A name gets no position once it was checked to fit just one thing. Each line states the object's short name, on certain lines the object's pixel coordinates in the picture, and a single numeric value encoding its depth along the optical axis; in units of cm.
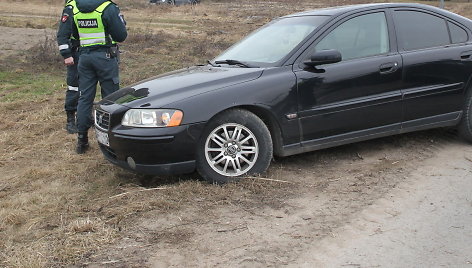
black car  443
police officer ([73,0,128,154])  572
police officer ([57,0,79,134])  641
